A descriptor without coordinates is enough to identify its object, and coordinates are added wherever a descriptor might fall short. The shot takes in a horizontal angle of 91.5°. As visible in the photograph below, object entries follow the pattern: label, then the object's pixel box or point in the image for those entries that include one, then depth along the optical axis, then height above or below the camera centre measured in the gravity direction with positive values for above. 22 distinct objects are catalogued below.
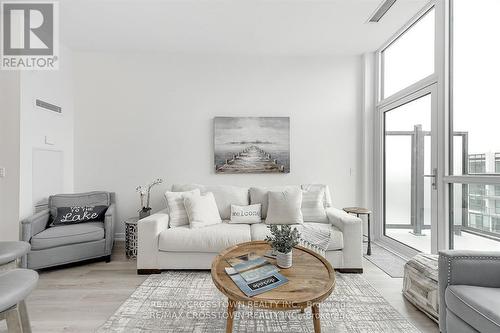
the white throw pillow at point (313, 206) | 3.11 -0.50
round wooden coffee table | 1.38 -0.74
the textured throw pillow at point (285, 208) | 2.98 -0.50
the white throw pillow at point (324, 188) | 3.35 -0.28
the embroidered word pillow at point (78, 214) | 2.92 -0.60
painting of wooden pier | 3.66 +0.34
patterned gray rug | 1.76 -1.15
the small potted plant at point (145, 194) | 3.22 -0.39
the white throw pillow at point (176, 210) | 2.90 -0.52
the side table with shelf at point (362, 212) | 3.12 -0.57
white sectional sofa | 2.61 -0.84
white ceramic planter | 1.74 -0.66
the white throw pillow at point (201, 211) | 2.84 -0.53
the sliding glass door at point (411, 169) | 2.75 -0.01
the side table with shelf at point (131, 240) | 3.01 -0.91
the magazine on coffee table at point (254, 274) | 1.49 -0.72
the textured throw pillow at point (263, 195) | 3.24 -0.37
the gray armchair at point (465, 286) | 1.37 -0.72
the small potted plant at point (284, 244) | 1.74 -0.55
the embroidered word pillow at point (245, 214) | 3.06 -0.59
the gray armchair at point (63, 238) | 2.57 -0.80
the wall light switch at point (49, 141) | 3.15 +0.33
